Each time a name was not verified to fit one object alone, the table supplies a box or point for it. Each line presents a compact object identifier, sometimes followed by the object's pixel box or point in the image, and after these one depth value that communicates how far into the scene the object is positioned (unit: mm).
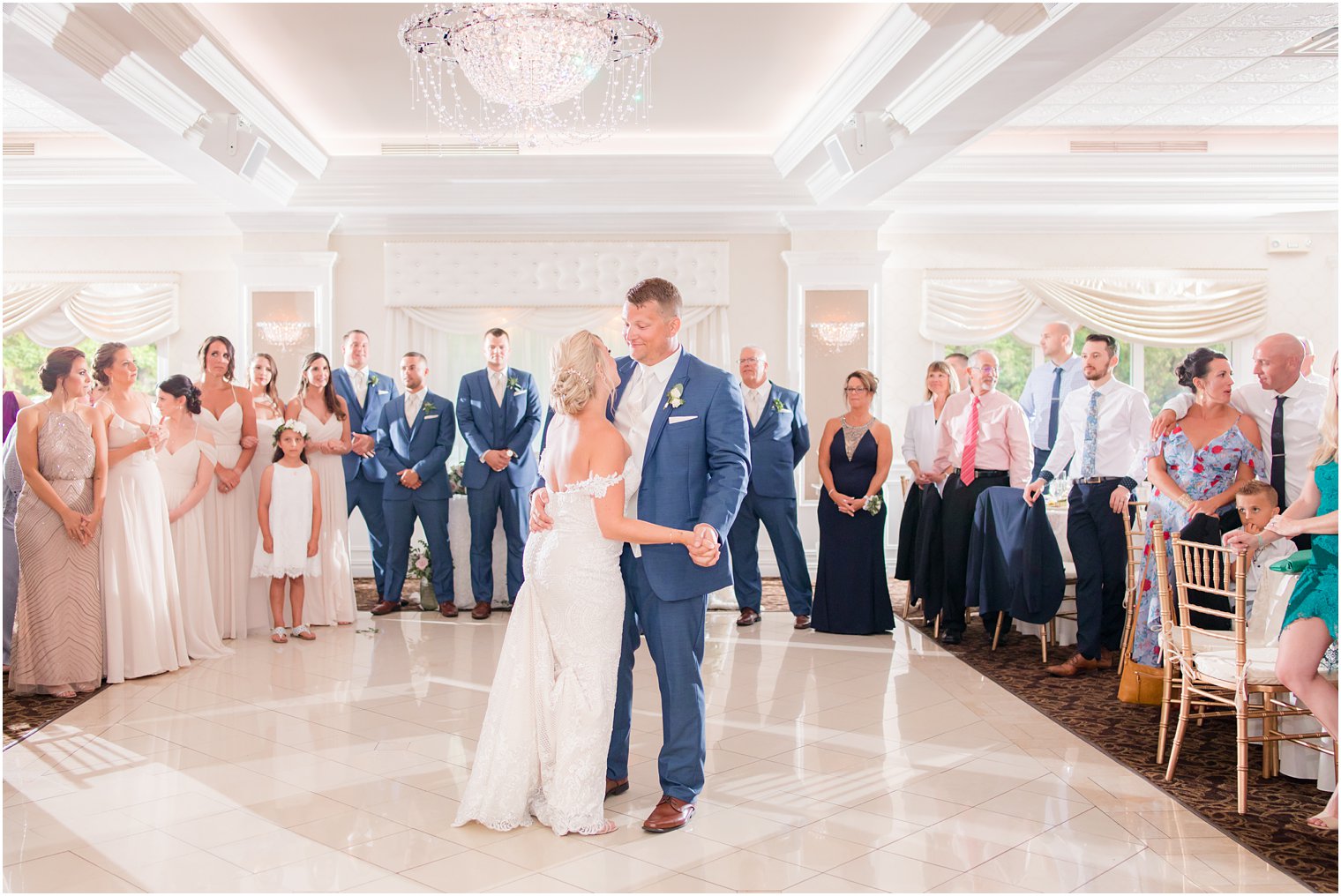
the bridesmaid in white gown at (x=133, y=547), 5445
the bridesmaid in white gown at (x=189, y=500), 6059
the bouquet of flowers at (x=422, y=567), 7840
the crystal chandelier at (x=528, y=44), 5184
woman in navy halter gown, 6723
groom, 3463
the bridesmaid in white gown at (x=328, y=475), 7008
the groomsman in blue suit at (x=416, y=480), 7707
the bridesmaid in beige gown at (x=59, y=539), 5180
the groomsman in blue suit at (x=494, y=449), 7617
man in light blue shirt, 7746
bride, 3412
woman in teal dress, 3463
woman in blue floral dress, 4889
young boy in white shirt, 4117
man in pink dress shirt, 6406
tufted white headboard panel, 9719
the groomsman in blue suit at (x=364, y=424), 7926
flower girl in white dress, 6555
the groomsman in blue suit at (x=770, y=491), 7109
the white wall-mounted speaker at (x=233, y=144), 6848
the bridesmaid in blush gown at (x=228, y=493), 6496
